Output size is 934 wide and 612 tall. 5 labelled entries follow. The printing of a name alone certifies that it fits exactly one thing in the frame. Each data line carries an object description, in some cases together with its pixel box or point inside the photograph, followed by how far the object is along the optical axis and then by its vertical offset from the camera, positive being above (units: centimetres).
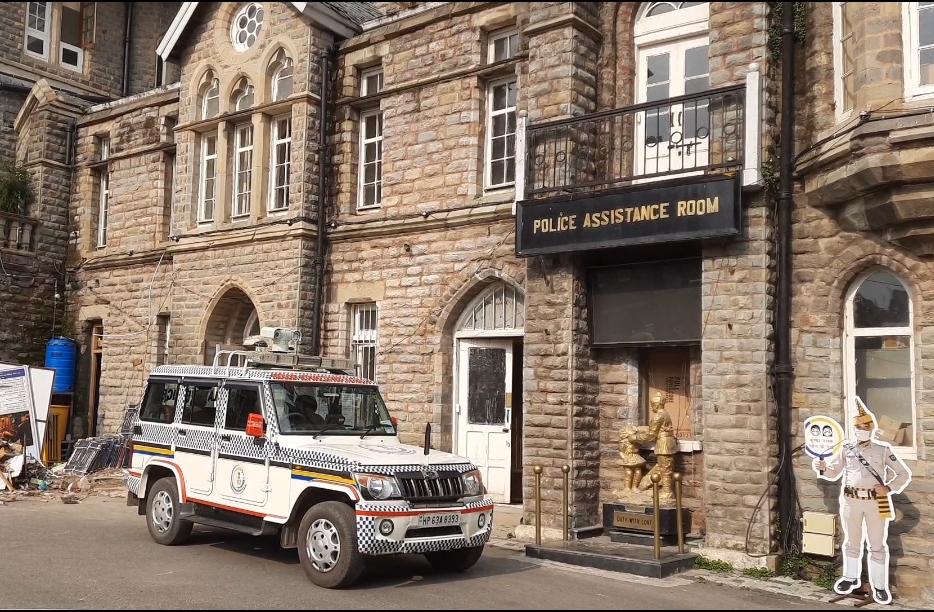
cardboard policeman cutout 887 -106
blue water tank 1969 +34
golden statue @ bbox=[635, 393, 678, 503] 1116 -67
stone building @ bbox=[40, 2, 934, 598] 980 +214
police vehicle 840 -92
